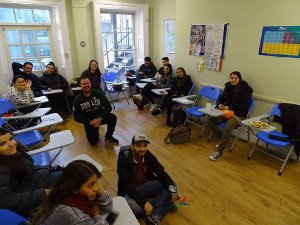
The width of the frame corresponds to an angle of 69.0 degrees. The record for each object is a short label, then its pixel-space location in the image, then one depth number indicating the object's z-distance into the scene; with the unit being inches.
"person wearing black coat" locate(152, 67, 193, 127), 176.2
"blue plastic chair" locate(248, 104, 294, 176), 109.7
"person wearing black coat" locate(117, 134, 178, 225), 77.5
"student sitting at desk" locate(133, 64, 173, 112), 196.9
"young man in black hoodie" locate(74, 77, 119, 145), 137.2
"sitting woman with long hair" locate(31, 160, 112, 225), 44.5
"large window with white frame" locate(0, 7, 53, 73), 182.4
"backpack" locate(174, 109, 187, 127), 165.2
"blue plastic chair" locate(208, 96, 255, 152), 135.6
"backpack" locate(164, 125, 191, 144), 145.9
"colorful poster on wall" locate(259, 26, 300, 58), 114.5
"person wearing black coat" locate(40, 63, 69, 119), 189.2
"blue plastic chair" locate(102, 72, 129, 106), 219.1
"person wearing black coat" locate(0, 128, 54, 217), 58.1
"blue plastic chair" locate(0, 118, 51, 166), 88.7
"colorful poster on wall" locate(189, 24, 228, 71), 149.7
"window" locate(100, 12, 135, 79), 228.6
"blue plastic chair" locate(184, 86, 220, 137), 154.5
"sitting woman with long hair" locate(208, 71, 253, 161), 130.0
